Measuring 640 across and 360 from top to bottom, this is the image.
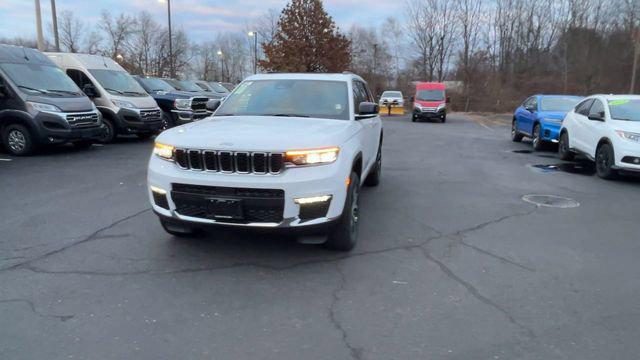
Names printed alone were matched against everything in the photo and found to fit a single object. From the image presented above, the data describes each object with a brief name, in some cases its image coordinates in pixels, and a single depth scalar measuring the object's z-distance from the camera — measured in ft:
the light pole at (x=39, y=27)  66.84
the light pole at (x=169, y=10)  100.84
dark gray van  36.14
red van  90.63
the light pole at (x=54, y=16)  75.46
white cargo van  45.21
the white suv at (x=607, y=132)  28.86
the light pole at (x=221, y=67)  240.73
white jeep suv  13.99
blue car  43.40
